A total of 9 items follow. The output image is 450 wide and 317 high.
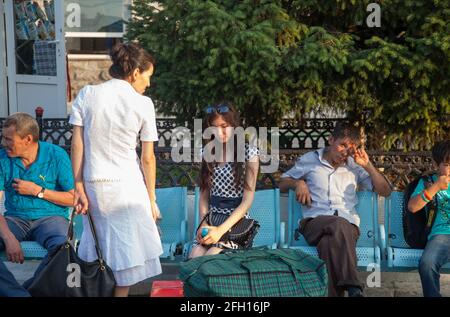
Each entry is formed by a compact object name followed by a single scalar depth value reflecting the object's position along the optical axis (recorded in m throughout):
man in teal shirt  5.55
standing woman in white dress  4.57
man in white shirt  5.27
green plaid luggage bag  4.34
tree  6.93
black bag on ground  4.57
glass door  10.12
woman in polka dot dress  5.22
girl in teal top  5.10
